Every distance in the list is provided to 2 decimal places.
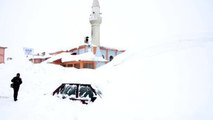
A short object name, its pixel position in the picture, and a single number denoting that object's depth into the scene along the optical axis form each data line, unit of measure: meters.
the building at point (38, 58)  45.12
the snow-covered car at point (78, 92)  7.71
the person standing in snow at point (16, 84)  10.82
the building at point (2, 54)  31.06
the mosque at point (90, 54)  32.72
